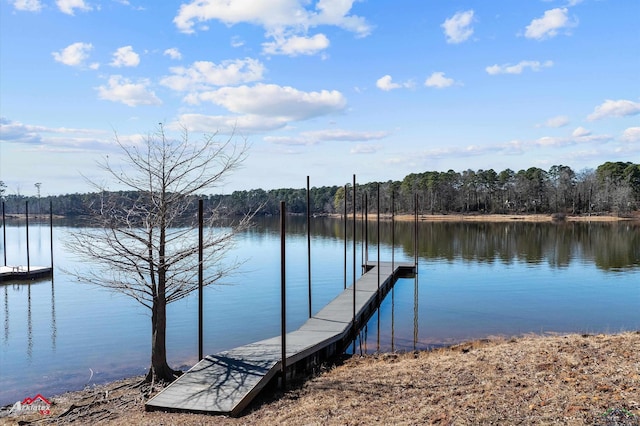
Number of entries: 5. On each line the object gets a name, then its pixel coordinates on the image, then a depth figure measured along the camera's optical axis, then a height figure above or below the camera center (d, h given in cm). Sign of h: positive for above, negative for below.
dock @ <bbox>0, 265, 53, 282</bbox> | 2889 -386
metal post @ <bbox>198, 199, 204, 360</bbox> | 1039 -102
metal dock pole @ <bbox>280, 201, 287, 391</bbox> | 989 -209
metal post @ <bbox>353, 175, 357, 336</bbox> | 1566 -392
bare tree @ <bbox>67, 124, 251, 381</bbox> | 1044 -51
